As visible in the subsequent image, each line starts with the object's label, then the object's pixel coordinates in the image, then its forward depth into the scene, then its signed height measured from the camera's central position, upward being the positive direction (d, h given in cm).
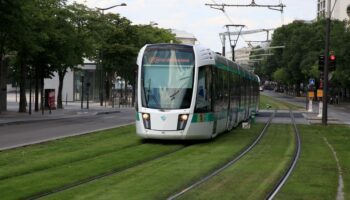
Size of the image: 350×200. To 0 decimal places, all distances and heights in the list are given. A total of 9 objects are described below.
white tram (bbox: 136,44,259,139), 2017 -33
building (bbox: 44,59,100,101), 7712 -11
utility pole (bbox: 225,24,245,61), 5312 +453
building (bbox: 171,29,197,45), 17420 +1308
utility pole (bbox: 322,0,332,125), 3322 +109
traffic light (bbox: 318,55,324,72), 3503 +113
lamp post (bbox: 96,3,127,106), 6180 +257
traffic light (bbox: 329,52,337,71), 3472 +118
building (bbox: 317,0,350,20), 15180 +1817
